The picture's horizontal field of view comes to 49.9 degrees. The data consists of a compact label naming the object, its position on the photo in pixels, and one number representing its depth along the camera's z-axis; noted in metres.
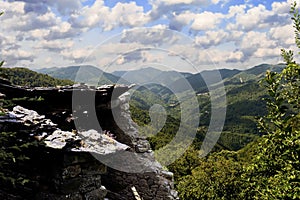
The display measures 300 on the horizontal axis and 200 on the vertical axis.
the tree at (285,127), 6.88
